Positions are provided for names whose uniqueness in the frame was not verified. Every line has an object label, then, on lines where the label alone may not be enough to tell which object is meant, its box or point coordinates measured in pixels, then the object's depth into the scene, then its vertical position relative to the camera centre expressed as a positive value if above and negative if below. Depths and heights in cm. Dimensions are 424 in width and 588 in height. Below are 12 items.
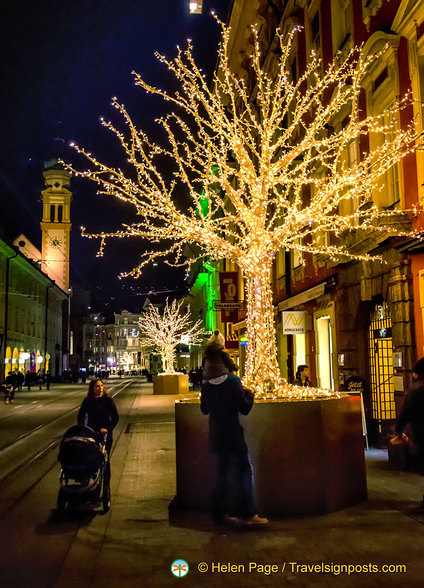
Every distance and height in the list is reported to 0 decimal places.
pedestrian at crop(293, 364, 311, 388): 1246 -20
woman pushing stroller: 809 -57
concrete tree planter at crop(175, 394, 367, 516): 689 -103
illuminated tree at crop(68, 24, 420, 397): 845 +228
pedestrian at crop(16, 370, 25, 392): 4125 -54
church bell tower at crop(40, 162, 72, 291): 8538 +1927
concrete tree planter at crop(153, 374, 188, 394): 3503 -85
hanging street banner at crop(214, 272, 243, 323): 3219 +413
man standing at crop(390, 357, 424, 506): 679 -59
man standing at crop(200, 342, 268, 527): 643 -85
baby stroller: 729 -119
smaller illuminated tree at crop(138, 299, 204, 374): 3641 +178
